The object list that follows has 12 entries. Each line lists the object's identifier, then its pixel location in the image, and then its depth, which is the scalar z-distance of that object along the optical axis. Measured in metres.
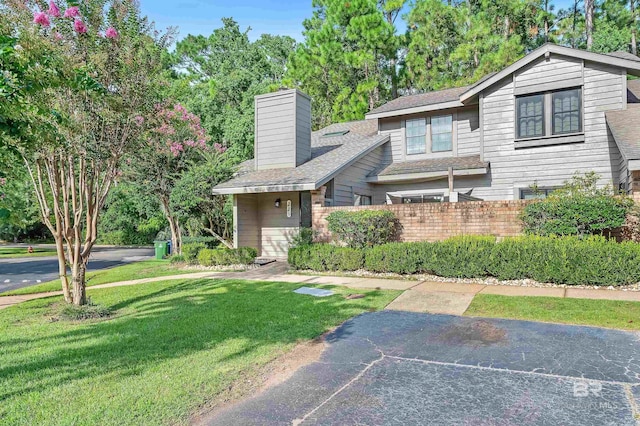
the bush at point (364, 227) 10.90
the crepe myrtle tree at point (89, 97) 6.55
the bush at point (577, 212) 8.48
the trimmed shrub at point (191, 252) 13.94
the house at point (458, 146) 11.97
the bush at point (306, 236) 12.26
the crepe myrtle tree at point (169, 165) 15.67
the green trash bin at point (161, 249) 18.08
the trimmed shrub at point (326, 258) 10.79
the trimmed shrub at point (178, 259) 14.67
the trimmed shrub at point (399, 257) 9.85
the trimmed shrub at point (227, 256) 12.84
